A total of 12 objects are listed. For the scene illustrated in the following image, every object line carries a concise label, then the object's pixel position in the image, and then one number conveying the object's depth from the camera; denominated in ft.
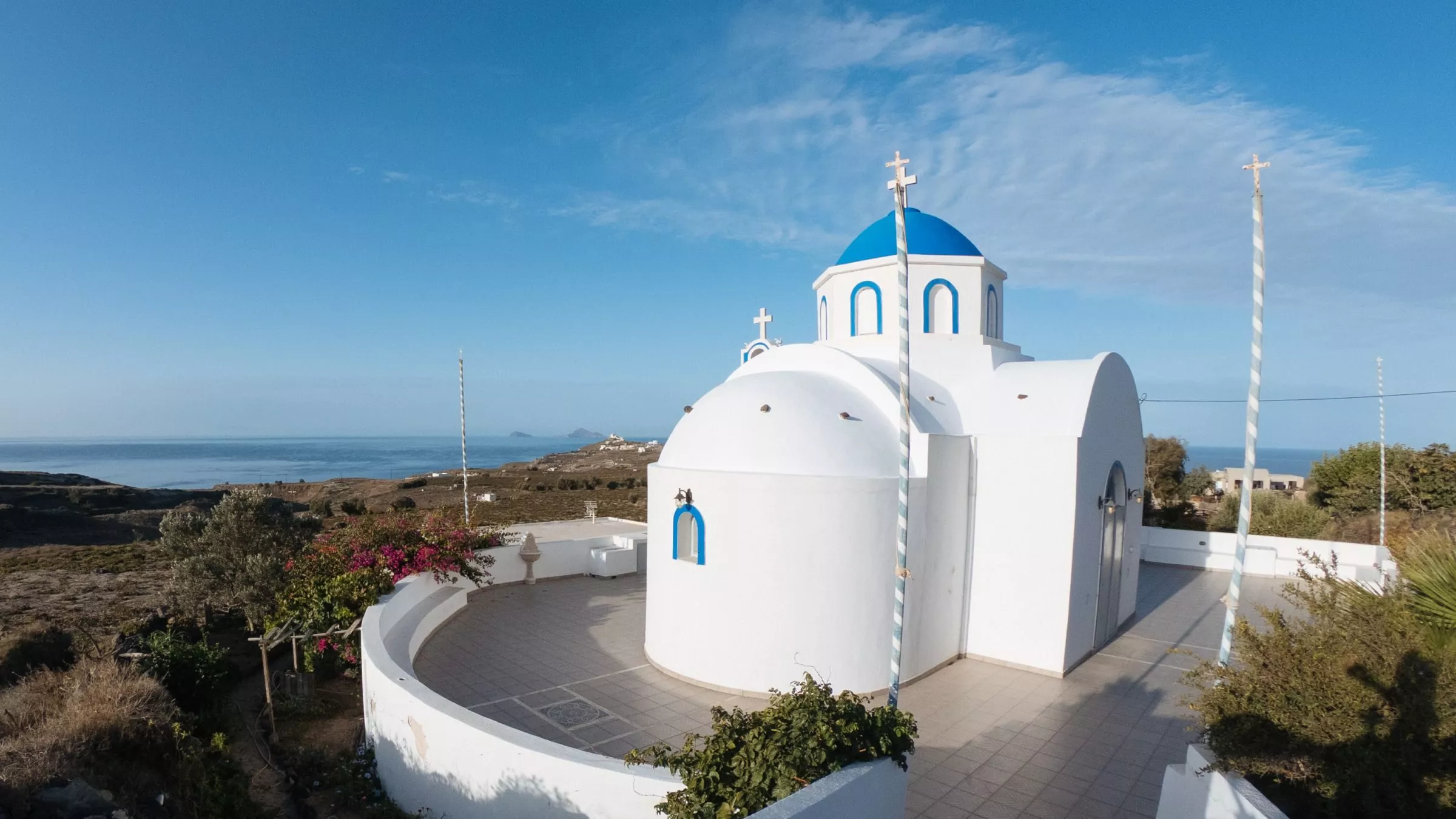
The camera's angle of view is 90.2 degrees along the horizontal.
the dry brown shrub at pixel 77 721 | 17.52
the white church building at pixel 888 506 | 27.76
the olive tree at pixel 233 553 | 34.83
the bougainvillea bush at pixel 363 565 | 32.30
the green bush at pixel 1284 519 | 61.31
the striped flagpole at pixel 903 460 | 19.79
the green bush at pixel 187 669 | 27.09
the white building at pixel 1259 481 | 126.41
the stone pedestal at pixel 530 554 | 47.67
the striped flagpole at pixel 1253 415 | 20.02
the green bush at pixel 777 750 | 14.38
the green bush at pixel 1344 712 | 13.64
